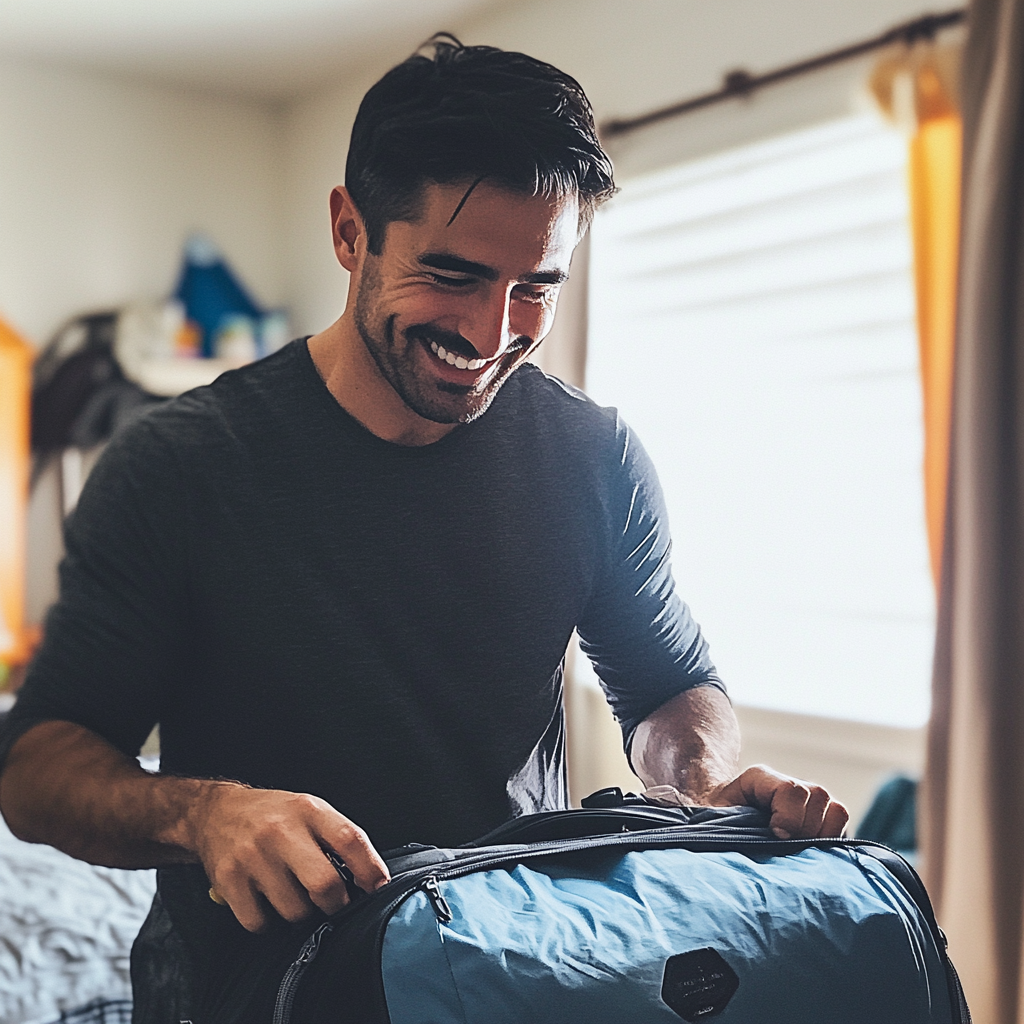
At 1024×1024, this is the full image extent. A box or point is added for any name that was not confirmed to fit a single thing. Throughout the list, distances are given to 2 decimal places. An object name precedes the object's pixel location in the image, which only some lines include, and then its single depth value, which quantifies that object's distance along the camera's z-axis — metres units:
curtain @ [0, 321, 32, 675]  3.06
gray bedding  1.29
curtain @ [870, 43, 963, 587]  2.02
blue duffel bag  0.60
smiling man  0.76
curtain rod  2.03
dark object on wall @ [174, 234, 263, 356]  3.53
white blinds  2.23
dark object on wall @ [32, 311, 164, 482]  3.17
